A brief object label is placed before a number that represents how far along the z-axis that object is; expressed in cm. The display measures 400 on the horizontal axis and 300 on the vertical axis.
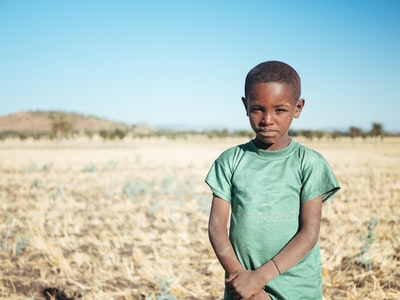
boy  190
